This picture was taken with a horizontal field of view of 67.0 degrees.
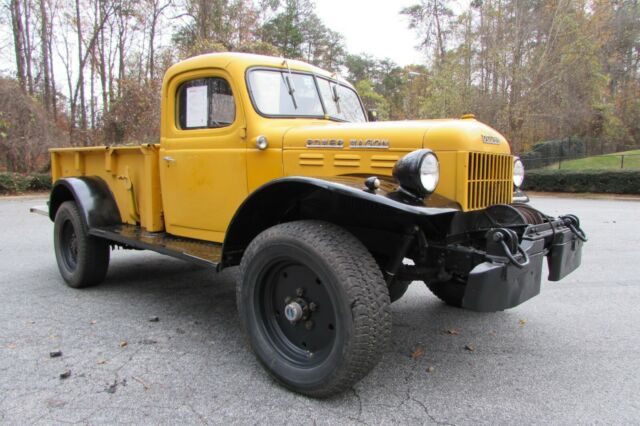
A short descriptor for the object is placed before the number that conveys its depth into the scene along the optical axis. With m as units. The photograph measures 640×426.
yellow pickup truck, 2.45
